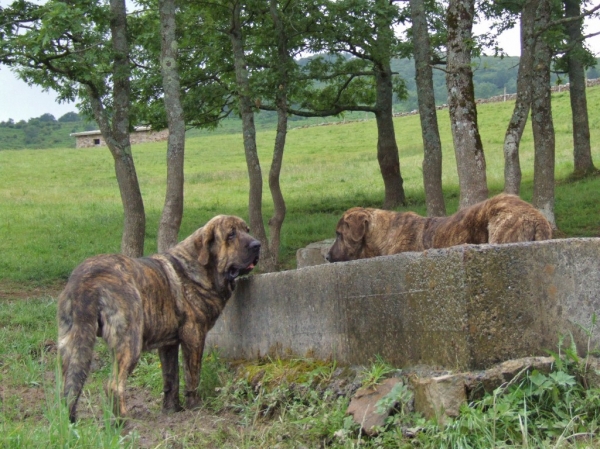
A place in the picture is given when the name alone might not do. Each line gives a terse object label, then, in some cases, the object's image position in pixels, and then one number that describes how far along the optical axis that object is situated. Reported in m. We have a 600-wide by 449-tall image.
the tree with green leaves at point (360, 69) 17.69
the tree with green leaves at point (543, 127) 14.98
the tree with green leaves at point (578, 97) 21.31
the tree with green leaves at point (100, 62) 13.29
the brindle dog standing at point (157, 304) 5.62
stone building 68.06
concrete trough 4.91
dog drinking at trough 6.18
